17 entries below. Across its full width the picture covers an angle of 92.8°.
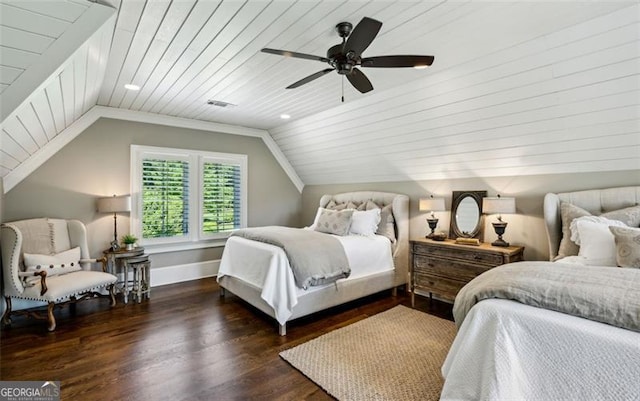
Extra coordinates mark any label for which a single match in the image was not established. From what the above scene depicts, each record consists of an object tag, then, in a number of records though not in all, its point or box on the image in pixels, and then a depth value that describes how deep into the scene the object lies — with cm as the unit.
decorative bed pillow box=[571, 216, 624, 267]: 234
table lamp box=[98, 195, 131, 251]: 398
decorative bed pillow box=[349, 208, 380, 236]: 424
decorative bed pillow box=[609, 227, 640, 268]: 210
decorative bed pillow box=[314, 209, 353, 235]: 418
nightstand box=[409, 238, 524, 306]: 319
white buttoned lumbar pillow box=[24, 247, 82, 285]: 325
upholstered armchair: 302
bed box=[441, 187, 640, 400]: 134
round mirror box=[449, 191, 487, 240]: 378
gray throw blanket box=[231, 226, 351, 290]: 312
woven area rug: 214
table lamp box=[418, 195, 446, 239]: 390
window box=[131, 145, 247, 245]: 455
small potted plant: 413
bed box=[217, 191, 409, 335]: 305
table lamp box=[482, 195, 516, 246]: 325
